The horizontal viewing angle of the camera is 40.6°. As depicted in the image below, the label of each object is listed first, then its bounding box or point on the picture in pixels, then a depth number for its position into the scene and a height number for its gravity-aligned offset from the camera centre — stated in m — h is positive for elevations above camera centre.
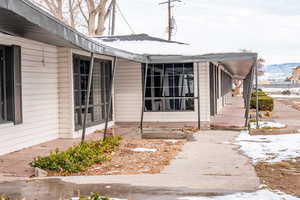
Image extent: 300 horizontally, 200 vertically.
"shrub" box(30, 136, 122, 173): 6.86 -1.12
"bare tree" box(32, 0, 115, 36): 25.33 +5.54
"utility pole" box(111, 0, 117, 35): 27.08 +5.63
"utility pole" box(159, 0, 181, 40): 35.11 +6.76
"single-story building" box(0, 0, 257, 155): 7.35 +0.46
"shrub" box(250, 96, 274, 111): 20.98 -0.49
